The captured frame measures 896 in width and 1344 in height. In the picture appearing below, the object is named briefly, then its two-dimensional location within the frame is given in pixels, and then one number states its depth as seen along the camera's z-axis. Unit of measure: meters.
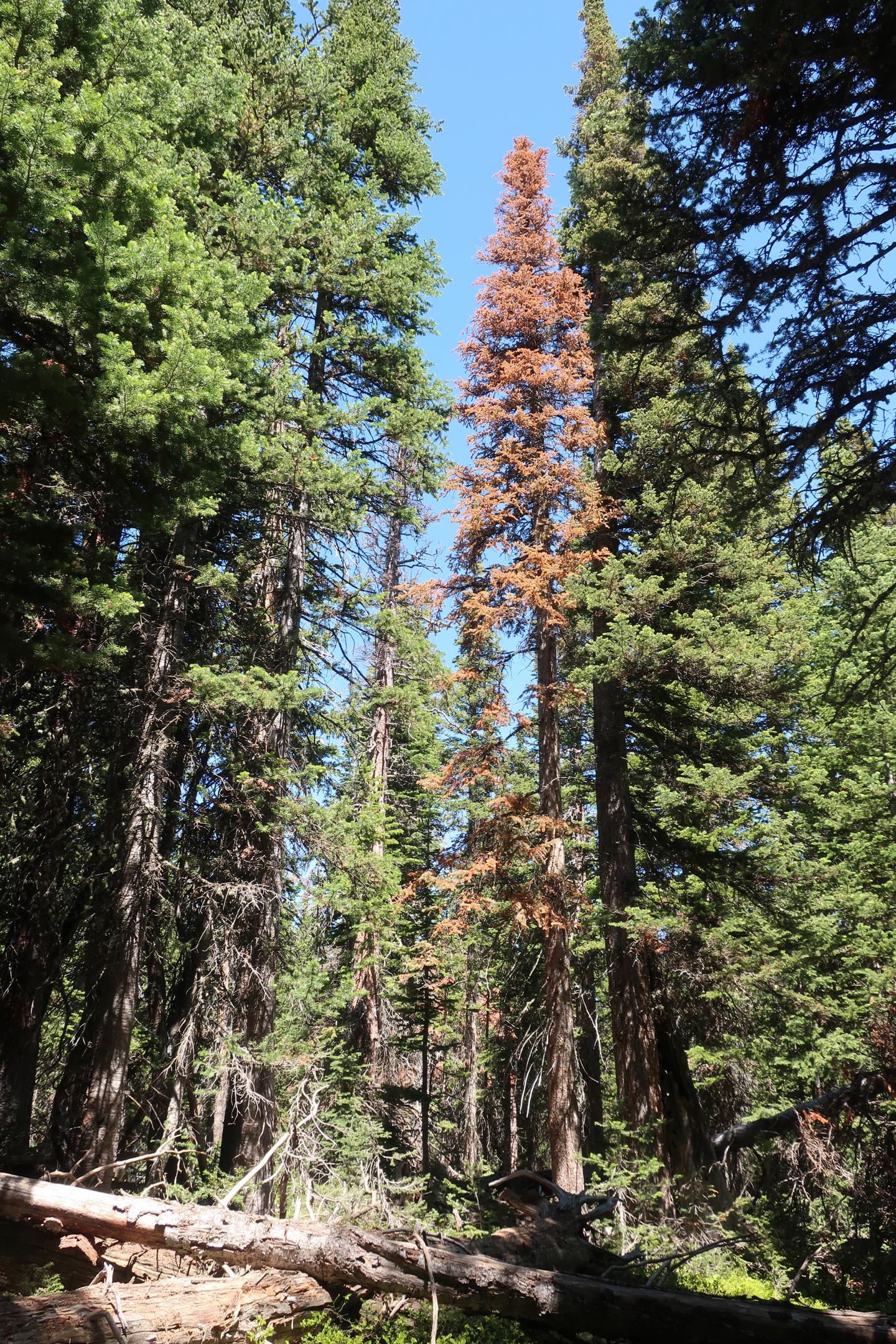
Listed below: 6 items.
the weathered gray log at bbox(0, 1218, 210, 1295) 5.62
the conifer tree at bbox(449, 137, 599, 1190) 11.30
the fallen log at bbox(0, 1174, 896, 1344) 4.30
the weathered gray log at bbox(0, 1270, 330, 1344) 4.17
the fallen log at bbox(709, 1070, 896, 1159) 8.27
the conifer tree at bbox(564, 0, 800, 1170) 10.24
